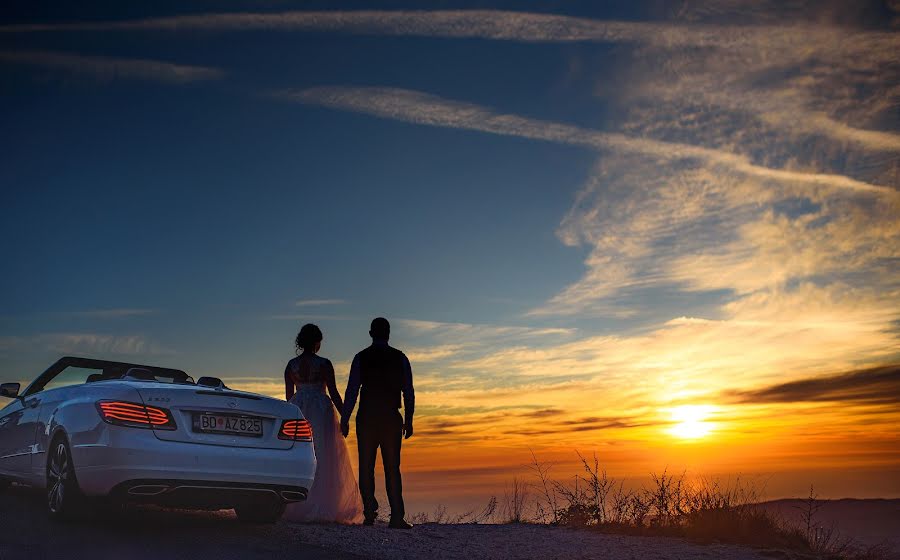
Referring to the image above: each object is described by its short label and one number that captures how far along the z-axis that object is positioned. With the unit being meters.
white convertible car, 7.27
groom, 9.73
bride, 10.33
